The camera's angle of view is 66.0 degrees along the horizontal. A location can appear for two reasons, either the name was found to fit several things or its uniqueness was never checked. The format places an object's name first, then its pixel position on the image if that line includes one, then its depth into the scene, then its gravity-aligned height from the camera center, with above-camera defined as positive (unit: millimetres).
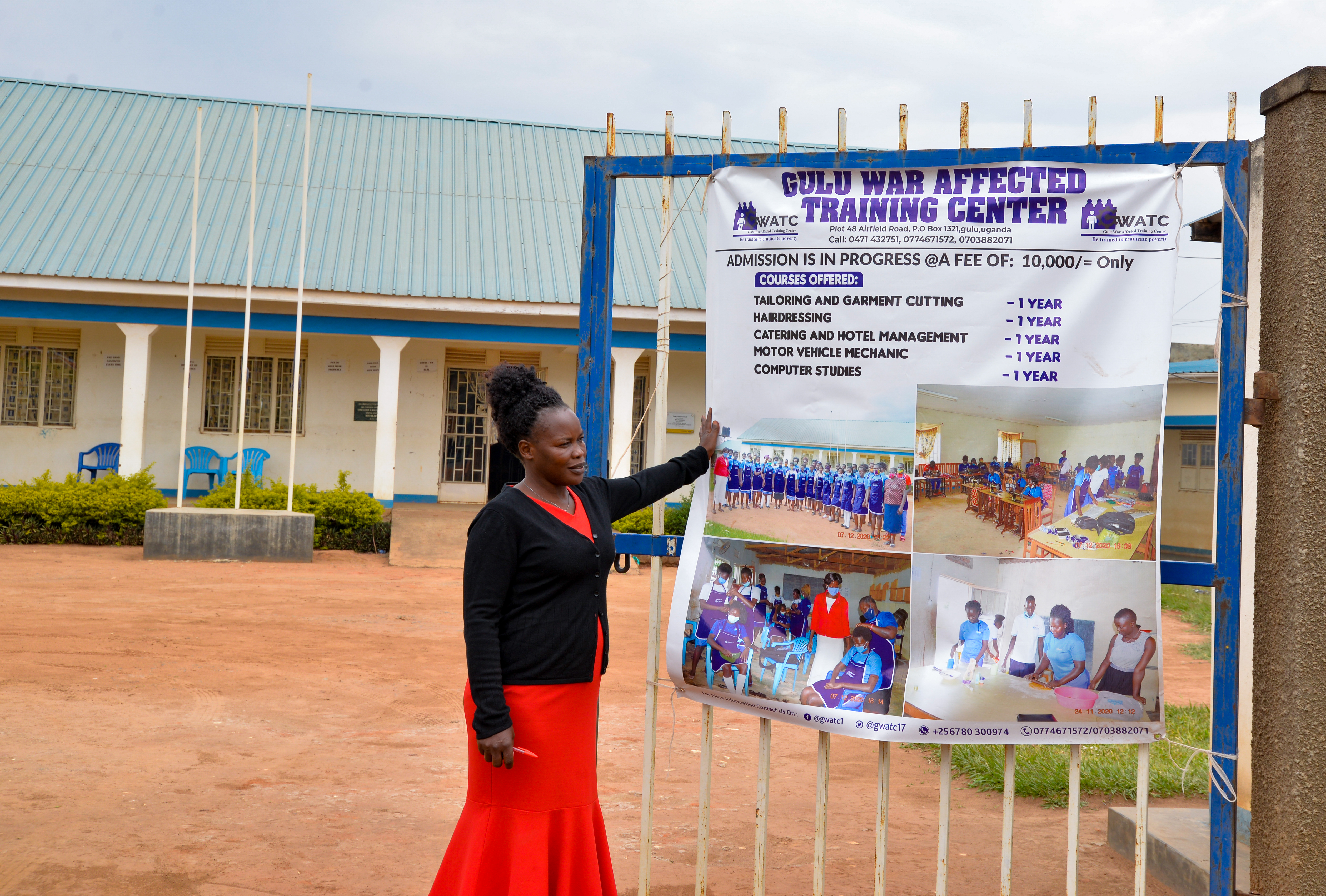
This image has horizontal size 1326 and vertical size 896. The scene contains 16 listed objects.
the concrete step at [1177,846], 3641 -1355
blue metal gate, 2693 +224
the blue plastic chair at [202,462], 15406 -153
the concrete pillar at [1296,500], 2582 -21
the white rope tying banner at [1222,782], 2656 -766
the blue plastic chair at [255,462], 15625 -123
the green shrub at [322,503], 13297 -627
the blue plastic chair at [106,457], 15367 -123
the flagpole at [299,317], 12344 +1737
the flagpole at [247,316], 12148 +1707
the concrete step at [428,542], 13031 -1055
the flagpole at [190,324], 12172 +1588
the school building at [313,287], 14523 +2388
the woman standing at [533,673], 2572 -539
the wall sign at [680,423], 15438 +710
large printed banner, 2754 +83
